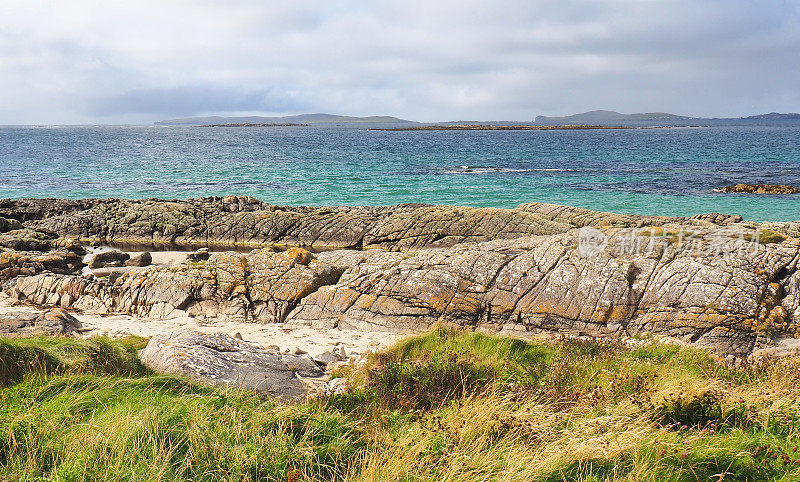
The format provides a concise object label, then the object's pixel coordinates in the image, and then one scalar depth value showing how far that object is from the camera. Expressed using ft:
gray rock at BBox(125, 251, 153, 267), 65.62
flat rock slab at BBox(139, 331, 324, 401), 25.41
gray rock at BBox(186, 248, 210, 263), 69.82
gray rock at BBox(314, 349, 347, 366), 33.58
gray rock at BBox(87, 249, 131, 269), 65.81
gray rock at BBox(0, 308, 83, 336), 34.06
